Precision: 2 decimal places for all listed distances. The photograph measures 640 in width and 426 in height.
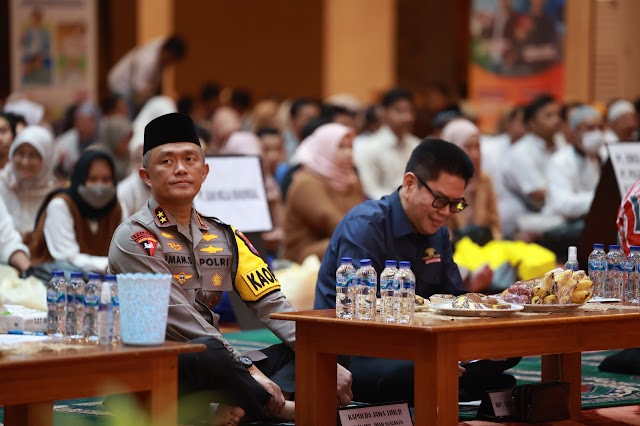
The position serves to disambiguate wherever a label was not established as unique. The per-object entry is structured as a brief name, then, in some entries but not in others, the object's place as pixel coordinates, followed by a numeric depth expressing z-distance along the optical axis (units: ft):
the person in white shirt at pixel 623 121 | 86.99
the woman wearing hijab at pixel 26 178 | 60.59
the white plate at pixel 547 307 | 34.35
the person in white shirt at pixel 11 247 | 55.93
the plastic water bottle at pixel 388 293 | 32.07
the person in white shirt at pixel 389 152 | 80.53
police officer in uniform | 33.32
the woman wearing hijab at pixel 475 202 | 66.39
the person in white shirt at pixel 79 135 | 88.02
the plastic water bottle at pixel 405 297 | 31.91
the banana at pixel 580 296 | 34.94
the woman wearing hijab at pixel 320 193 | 63.05
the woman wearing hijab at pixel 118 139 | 73.36
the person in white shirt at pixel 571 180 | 80.21
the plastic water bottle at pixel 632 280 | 37.42
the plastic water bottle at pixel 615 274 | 37.76
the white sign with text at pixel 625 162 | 56.18
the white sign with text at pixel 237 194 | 60.64
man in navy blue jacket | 37.55
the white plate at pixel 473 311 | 32.81
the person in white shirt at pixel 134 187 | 62.08
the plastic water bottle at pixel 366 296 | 32.48
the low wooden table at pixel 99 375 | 25.93
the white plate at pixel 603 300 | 36.92
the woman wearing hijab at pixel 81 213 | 56.13
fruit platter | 34.91
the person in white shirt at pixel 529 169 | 84.74
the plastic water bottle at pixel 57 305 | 29.25
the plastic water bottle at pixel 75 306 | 29.07
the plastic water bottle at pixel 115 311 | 28.48
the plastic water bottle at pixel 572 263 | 38.22
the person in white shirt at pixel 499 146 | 86.63
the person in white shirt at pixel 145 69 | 91.04
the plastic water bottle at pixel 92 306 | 28.89
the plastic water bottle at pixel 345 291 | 32.73
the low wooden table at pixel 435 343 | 30.99
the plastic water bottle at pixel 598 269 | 37.86
